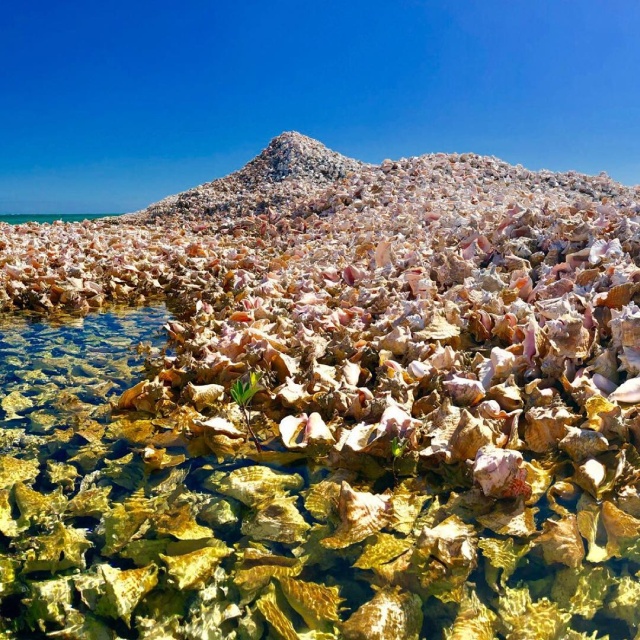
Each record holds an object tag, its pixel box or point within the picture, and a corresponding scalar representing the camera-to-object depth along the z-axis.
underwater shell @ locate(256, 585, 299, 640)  1.72
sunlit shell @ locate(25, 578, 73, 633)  1.78
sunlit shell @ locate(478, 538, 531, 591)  1.89
